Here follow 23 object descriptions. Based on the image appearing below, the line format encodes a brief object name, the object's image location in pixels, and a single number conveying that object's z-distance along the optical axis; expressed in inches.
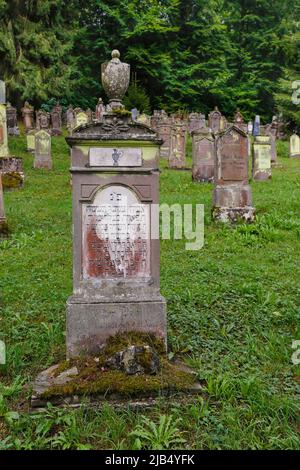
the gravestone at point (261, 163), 529.7
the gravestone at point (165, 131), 756.0
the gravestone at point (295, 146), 821.9
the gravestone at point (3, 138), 527.2
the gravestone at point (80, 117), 810.7
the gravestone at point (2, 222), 333.5
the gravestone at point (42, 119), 859.5
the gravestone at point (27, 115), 907.4
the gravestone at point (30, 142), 745.6
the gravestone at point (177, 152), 642.8
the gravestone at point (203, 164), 523.8
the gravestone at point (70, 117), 913.0
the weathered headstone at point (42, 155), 642.2
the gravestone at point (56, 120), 948.0
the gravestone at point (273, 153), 695.3
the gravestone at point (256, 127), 979.9
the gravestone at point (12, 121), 852.0
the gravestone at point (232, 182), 366.3
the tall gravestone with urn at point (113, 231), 156.5
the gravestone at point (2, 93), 522.9
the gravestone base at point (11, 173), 512.1
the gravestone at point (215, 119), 964.6
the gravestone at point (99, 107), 854.5
